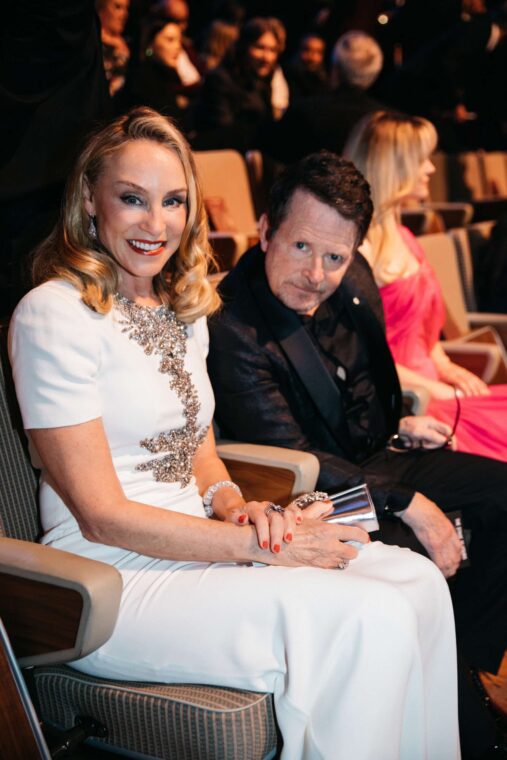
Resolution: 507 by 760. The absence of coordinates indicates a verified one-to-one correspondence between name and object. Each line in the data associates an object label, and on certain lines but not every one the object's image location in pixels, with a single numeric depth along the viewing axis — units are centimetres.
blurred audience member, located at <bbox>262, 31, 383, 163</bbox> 466
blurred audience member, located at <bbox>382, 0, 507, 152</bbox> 683
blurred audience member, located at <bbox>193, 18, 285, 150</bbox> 552
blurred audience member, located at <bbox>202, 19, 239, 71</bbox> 618
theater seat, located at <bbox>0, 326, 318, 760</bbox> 148
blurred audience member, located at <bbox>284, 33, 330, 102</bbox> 679
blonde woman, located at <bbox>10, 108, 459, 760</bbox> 153
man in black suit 214
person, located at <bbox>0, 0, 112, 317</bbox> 221
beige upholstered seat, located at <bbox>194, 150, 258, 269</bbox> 408
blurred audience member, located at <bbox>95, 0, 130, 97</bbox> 431
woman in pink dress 298
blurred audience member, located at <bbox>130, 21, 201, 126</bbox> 489
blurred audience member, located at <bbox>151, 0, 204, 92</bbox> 529
